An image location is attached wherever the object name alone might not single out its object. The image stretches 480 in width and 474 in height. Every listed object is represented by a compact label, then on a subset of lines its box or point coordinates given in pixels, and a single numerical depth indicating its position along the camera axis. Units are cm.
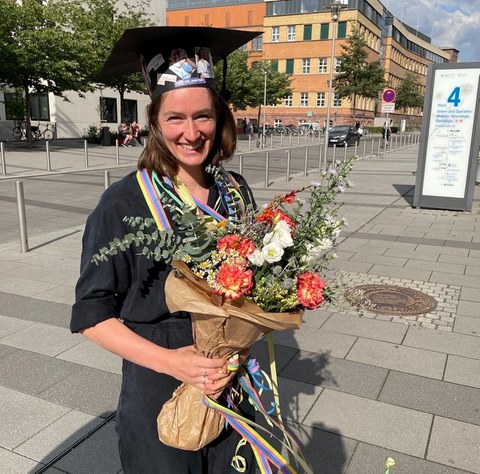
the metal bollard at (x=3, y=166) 1447
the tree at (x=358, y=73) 4322
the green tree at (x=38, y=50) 2002
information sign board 949
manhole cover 483
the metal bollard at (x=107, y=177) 812
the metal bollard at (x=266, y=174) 1349
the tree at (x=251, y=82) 3766
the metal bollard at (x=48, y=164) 1627
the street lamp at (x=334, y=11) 1753
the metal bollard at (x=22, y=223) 685
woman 139
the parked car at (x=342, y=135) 3212
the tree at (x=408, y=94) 6719
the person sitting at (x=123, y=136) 2747
